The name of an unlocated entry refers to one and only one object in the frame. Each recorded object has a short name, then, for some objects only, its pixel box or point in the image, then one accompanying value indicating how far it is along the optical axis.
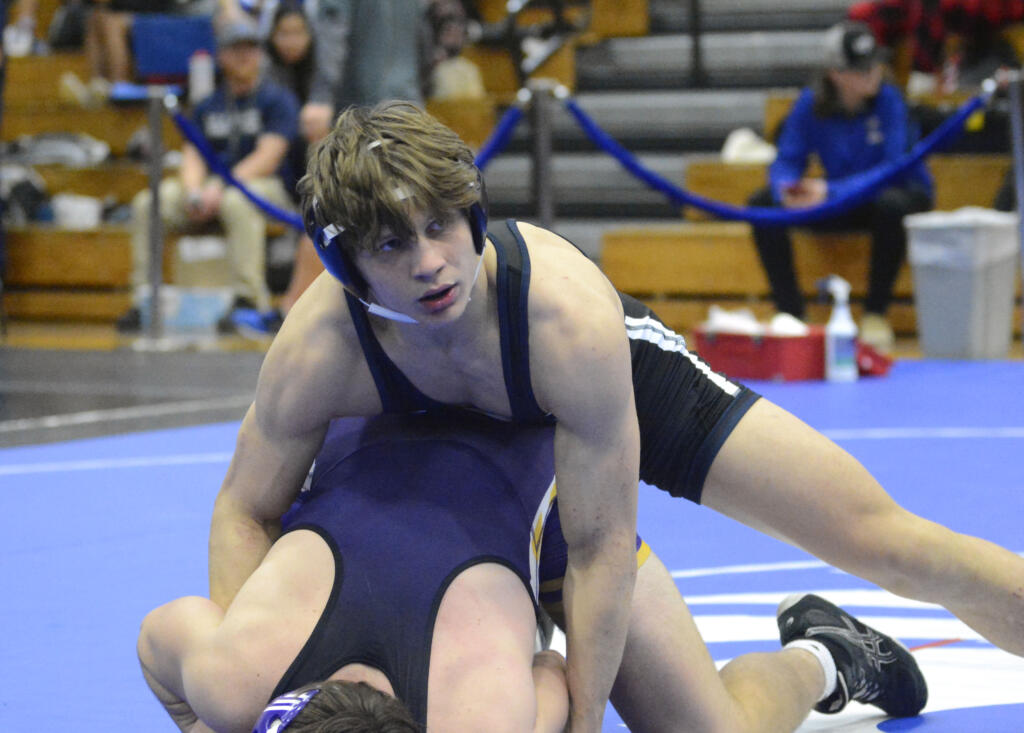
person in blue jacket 14.75
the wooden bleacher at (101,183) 19.37
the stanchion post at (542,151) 14.93
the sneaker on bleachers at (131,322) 17.60
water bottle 18.11
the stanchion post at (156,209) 15.95
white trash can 14.09
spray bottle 13.17
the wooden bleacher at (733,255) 15.62
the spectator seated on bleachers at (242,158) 16.67
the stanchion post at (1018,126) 14.00
